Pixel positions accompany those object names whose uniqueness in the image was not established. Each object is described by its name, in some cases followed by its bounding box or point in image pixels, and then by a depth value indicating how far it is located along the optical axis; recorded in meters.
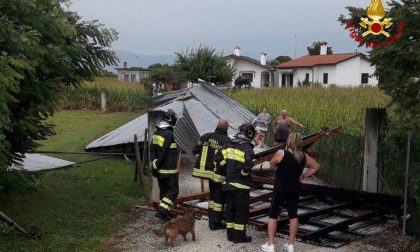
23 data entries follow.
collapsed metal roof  13.12
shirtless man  11.56
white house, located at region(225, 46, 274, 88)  59.91
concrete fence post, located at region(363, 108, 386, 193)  9.12
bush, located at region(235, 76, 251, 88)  53.03
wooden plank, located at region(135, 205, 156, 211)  9.23
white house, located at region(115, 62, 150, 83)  65.77
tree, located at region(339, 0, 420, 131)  6.15
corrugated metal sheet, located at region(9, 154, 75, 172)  12.53
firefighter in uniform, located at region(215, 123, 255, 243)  7.45
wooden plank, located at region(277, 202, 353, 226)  8.64
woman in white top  16.59
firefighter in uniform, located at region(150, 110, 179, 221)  8.52
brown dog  7.35
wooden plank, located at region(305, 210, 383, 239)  7.49
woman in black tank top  6.91
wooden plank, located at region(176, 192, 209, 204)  9.35
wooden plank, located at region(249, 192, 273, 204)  9.19
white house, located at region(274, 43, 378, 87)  52.22
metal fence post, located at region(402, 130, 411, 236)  7.58
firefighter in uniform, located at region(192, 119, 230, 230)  8.16
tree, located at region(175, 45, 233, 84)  44.06
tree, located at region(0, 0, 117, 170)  6.56
